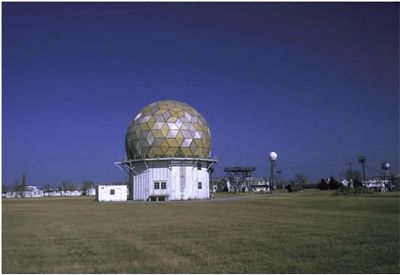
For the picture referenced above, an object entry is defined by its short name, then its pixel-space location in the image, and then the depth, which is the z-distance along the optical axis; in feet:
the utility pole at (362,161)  278.87
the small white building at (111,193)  162.61
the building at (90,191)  412.36
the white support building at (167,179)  157.07
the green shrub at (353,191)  165.17
